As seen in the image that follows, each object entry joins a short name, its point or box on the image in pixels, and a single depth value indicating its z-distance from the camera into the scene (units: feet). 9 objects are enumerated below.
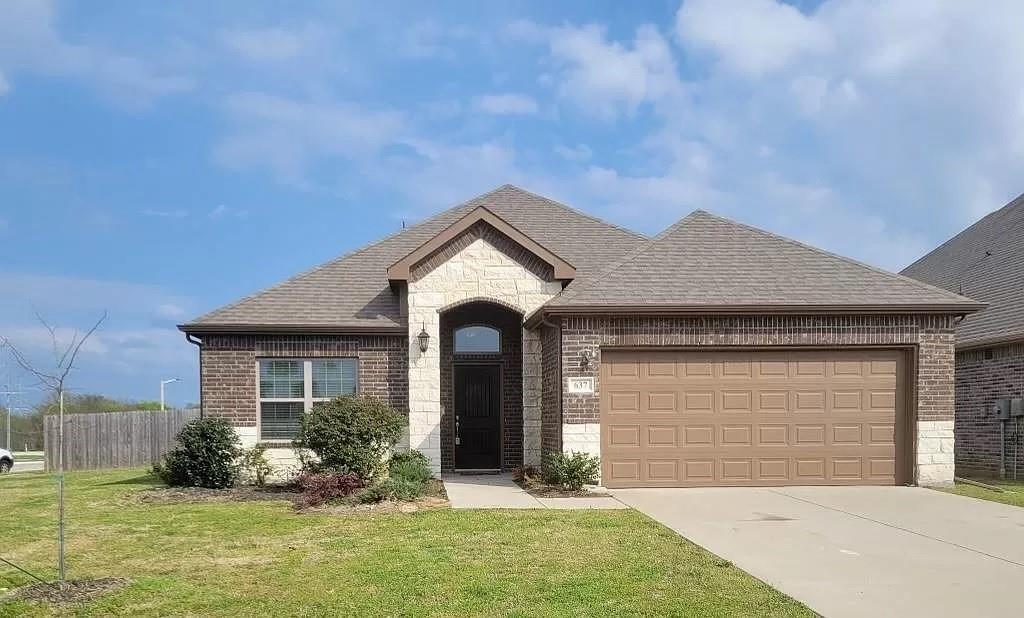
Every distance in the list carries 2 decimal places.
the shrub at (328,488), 41.60
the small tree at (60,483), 23.90
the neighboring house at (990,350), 55.88
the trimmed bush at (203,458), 47.91
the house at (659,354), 47.47
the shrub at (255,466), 51.37
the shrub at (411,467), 45.83
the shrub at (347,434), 45.75
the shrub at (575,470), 45.32
